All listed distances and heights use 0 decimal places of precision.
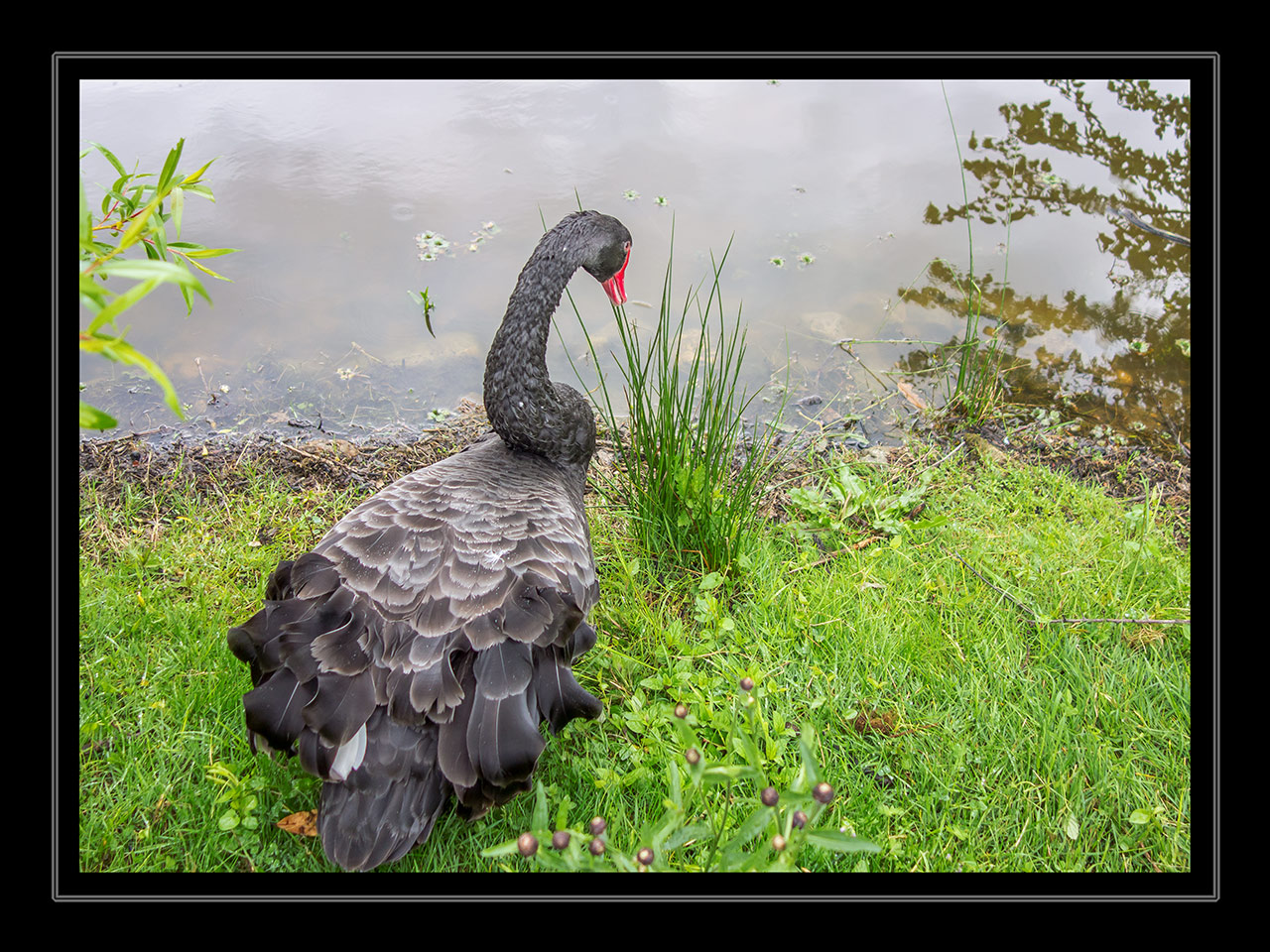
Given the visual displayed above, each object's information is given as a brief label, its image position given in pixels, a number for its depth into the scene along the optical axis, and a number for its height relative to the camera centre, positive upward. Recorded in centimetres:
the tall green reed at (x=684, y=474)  228 +1
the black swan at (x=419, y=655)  192 -14
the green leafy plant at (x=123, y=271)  114 +9
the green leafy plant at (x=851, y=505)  239 -4
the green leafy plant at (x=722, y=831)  155 -19
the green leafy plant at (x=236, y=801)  201 -28
